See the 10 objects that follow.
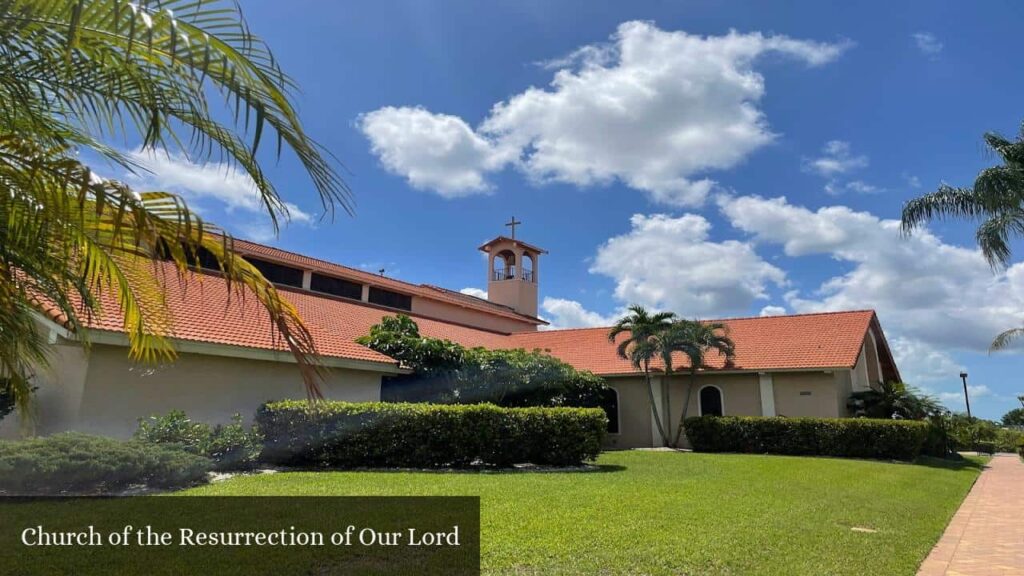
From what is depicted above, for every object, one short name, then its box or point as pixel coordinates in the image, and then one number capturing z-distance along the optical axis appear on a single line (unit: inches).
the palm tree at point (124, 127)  123.8
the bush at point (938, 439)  853.8
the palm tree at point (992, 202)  604.4
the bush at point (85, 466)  315.3
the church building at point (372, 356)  449.1
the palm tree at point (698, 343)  864.3
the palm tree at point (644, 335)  884.6
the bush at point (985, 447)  1249.2
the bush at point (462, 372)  655.1
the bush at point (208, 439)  416.2
